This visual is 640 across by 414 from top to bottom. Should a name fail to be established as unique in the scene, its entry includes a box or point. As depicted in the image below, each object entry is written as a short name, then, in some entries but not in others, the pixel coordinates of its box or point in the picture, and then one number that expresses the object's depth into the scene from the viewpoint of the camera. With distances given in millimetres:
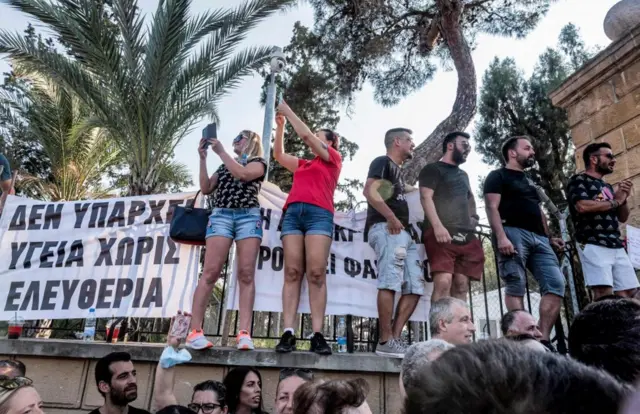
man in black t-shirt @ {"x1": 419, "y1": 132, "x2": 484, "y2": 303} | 4000
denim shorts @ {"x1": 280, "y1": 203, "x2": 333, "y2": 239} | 3744
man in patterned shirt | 3990
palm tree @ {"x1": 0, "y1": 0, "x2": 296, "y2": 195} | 7129
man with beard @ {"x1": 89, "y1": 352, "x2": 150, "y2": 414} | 3168
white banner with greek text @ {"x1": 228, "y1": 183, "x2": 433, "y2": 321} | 4312
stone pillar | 4586
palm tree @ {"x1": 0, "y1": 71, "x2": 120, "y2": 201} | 10883
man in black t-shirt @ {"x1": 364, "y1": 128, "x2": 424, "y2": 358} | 3740
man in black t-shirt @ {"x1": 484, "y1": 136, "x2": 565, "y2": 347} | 3945
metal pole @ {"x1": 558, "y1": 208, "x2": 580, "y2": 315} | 4648
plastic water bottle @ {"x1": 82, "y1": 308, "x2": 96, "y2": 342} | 3984
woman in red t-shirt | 3600
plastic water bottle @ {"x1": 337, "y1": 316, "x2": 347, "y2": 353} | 4930
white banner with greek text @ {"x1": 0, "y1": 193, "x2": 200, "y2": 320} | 4246
